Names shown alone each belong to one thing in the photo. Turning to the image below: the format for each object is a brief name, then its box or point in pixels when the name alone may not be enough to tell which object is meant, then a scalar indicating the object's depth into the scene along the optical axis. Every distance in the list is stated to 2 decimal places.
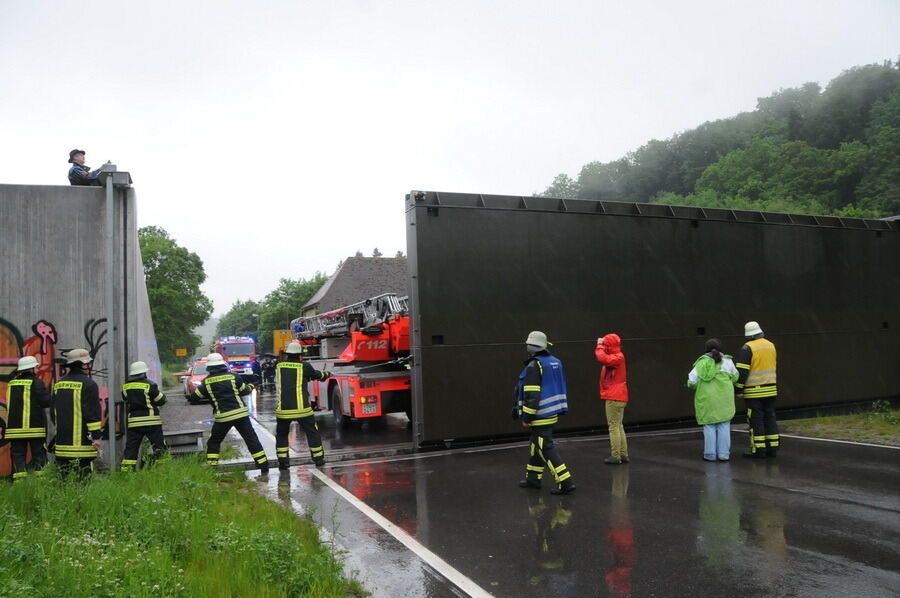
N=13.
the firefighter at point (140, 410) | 8.03
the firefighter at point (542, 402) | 7.12
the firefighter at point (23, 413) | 7.29
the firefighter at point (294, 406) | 9.32
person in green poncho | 8.75
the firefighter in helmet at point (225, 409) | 8.70
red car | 22.12
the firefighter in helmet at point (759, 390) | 8.96
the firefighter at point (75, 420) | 7.23
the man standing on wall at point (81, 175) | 8.87
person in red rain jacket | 8.71
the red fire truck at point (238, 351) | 26.88
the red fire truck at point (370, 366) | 12.40
